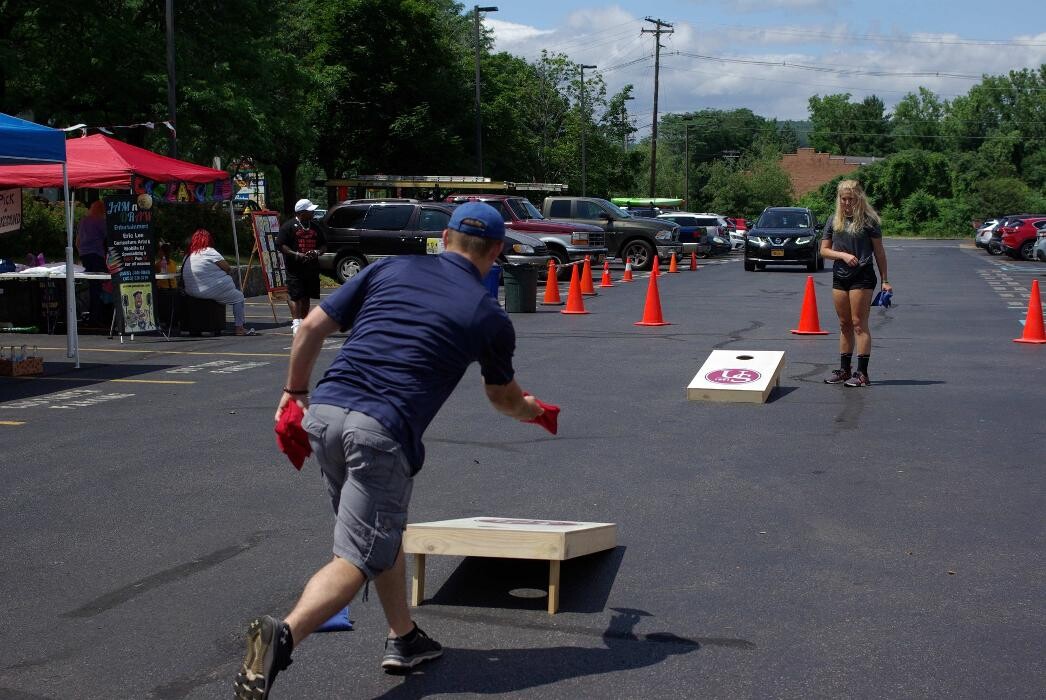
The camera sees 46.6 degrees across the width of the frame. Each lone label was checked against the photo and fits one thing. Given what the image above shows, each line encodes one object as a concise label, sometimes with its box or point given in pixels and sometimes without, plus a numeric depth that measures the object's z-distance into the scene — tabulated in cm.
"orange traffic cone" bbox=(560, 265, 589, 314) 2022
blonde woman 1102
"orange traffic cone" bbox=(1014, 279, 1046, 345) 1541
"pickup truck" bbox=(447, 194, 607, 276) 2970
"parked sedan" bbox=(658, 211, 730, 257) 4244
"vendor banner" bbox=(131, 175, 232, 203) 1691
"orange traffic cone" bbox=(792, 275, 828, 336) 1666
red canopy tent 1667
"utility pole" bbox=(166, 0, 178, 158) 2620
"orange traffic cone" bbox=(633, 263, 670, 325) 1836
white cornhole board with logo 1063
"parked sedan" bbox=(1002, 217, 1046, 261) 4412
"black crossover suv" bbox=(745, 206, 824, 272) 3338
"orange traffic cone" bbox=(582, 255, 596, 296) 2456
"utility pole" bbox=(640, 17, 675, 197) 6762
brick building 12400
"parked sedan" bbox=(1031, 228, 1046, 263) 4094
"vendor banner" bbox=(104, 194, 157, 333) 1622
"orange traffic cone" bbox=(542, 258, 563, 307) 2256
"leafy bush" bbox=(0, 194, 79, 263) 2681
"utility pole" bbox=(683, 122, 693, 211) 10629
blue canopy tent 1152
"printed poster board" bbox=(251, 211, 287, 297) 2091
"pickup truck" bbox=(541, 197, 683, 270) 3391
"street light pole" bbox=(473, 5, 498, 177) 4928
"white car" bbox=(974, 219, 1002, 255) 5147
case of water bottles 1295
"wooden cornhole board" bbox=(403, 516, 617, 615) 513
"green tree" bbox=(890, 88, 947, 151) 13450
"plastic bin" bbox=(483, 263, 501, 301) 1729
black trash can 2023
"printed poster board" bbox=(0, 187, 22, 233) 1688
